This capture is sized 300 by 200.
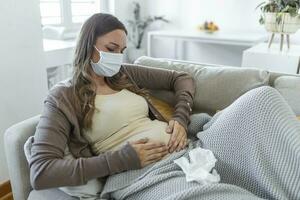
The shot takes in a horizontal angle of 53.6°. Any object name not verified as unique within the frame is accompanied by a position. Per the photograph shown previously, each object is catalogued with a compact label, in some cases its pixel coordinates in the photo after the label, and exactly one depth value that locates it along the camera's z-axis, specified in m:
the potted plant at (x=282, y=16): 2.05
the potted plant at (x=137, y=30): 3.37
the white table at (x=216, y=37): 2.63
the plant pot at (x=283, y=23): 2.07
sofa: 1.11
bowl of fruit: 3.10
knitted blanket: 0.88
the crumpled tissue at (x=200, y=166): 0.92
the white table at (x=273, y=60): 1.97
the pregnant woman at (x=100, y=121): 0.95
